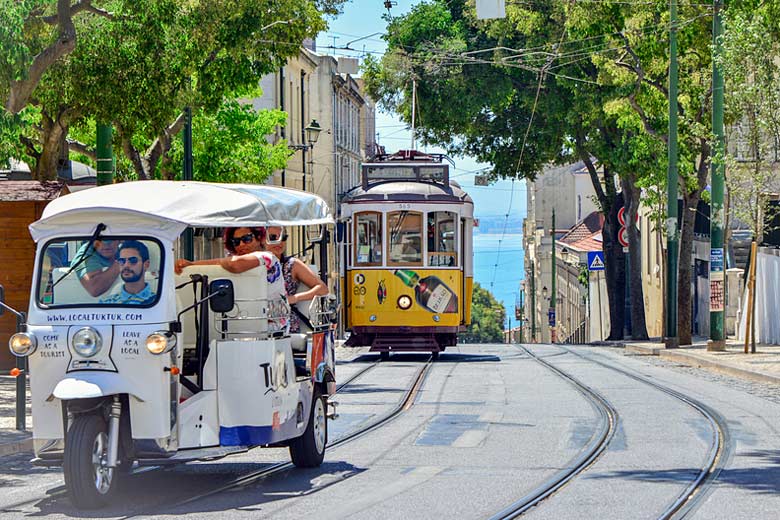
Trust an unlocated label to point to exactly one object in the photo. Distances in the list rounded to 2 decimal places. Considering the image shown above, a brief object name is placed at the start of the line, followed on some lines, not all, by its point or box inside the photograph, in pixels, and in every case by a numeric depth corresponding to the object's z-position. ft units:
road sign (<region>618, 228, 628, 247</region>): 129.49
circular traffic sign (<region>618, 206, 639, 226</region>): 131.23
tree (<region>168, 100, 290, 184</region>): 110.01
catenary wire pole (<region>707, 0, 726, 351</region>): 91.09
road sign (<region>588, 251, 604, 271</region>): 149.38
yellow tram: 87.71
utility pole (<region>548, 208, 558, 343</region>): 232.94
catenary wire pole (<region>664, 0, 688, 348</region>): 98.07
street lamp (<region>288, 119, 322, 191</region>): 115.96
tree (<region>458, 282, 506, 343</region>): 359.25
